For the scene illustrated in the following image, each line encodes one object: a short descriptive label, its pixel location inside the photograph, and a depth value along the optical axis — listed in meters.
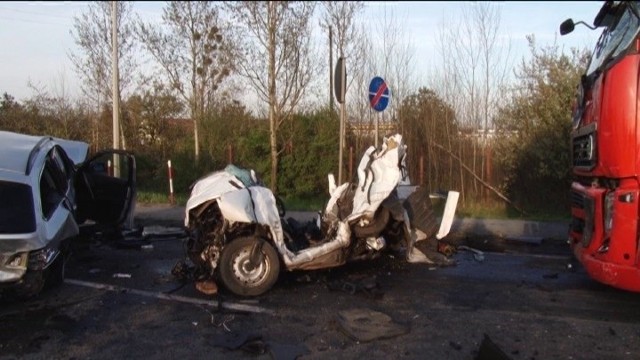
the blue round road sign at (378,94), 13.37
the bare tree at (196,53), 22.23
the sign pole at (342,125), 13.14
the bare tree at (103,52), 23.89
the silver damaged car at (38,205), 6.42
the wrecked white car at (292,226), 7.22
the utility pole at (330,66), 20.53
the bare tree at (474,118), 17.64
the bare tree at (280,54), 18.78
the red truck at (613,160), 5.76
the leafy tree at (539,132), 15.37
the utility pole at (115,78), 18.42
